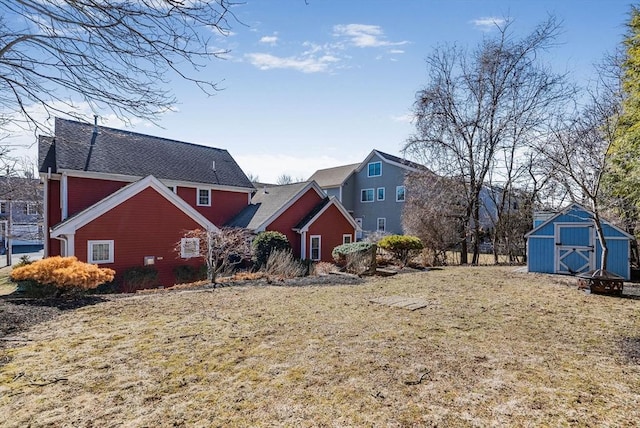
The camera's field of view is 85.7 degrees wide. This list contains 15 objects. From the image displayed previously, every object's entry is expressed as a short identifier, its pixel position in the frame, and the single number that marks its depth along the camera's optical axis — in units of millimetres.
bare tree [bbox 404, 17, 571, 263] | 18500
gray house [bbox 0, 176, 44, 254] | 23219
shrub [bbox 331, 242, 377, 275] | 13934
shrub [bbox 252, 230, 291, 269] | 15977
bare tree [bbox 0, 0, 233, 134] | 3910
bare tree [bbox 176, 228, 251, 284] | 12202
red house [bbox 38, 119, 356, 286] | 13906
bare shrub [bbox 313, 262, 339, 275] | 14648
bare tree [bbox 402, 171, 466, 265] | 19438
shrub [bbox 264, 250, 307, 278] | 13227
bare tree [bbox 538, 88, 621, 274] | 10062
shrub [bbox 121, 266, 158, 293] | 13555
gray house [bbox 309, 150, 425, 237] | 30453
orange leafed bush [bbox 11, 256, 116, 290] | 7518
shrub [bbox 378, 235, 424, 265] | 16391
